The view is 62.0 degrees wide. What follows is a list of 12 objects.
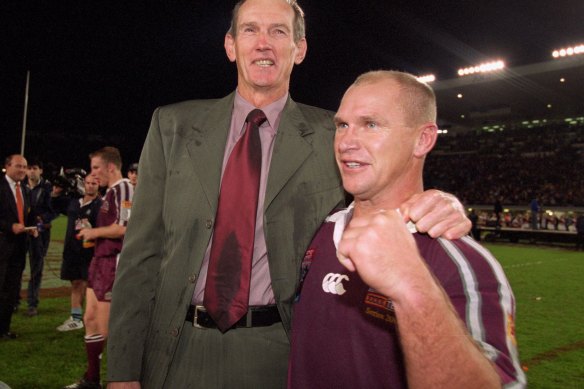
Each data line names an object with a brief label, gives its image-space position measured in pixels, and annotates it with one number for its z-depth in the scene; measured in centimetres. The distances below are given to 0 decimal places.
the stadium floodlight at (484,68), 2945
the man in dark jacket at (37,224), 756
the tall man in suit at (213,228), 187
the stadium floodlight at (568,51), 2633
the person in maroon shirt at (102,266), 470
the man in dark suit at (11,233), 639
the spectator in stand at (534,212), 2348
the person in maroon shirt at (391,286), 110
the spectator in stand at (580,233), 1927
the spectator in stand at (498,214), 2319
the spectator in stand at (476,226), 2270
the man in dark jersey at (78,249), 636
